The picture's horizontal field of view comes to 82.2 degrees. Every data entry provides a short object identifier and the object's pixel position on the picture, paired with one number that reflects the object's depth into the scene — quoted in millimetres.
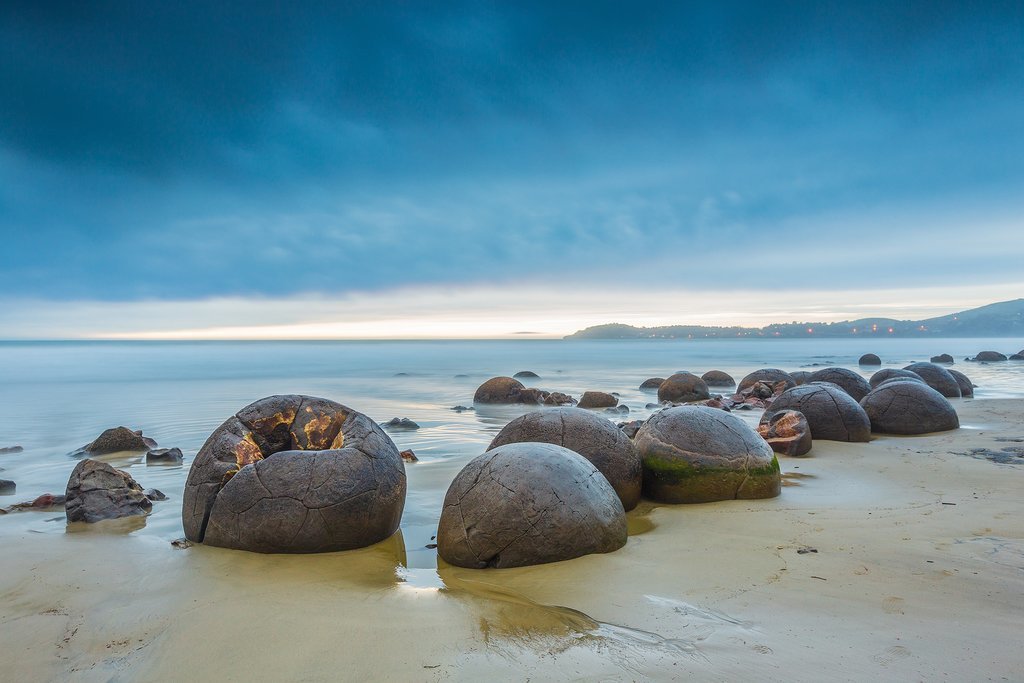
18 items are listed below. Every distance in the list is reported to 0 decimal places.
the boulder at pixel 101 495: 6824
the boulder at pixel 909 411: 11414
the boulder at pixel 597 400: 19516
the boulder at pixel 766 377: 22109
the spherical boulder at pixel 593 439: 6715
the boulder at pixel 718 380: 28609
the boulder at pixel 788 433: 9516
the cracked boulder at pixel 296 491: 5430
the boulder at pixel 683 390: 21828
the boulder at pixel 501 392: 20938
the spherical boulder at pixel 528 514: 4914
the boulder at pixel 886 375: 15906
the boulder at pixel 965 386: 19045
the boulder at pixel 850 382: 15406
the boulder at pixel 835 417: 10688
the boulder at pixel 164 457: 10733
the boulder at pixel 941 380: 18406
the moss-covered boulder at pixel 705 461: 6902
